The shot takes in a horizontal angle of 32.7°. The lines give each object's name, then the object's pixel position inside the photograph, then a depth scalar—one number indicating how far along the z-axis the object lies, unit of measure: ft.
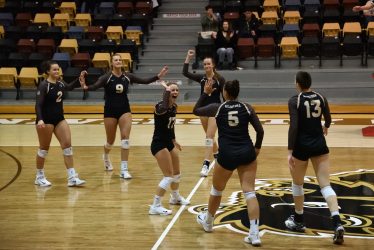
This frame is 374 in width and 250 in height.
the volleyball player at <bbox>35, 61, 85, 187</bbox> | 33.71
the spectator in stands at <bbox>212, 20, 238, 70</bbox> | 68.39
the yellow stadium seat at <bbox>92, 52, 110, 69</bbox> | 70.69
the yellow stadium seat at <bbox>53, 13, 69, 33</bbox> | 79.10
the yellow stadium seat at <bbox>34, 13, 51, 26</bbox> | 79.25
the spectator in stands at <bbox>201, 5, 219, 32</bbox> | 71.02
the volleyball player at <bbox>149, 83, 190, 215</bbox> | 28.30
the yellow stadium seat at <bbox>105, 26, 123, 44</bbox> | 75.56
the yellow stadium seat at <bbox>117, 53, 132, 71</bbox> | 70.28
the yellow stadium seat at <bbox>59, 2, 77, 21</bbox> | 81.71
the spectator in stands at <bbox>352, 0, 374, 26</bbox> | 44.86
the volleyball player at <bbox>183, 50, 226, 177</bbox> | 35.47
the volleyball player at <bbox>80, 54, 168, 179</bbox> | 36.52
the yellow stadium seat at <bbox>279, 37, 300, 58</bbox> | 68.74
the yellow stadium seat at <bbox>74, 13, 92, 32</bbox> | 78.74
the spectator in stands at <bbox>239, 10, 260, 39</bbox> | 71.10
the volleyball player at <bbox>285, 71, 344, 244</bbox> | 24.39
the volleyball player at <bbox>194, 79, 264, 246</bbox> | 23.80
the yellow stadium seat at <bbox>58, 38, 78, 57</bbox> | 73.82
